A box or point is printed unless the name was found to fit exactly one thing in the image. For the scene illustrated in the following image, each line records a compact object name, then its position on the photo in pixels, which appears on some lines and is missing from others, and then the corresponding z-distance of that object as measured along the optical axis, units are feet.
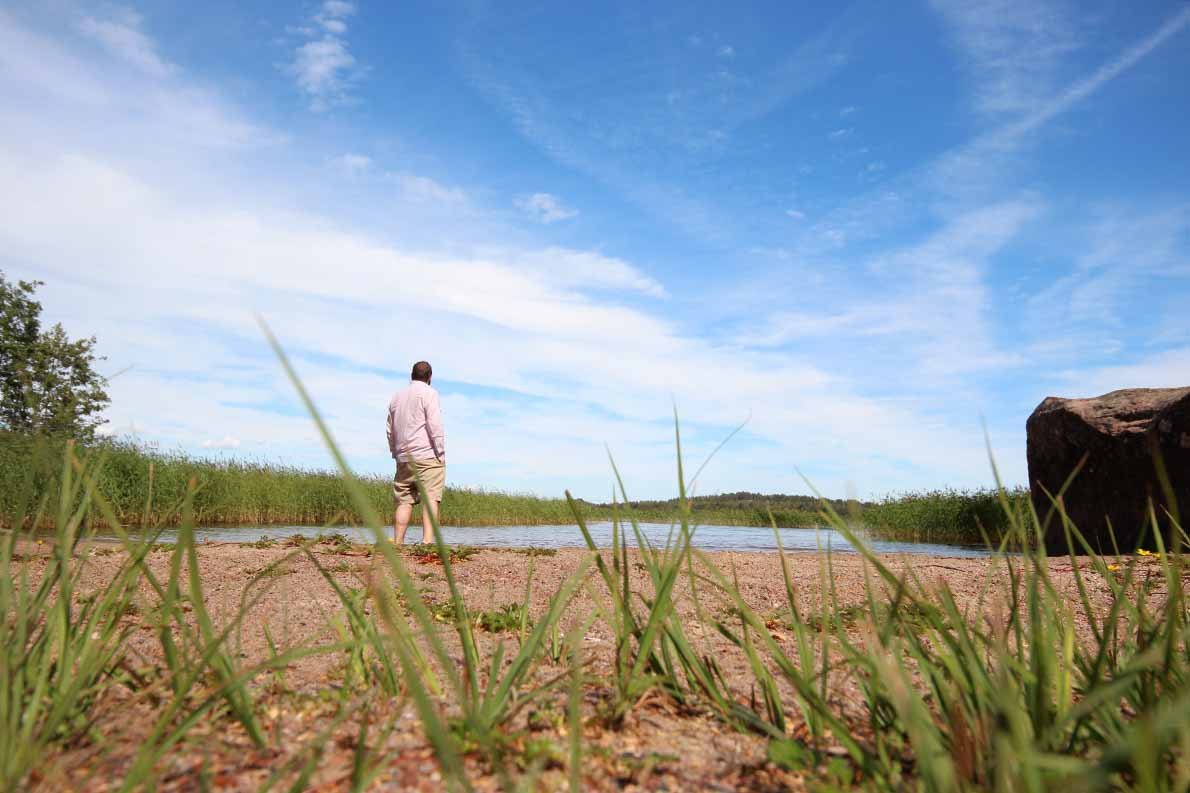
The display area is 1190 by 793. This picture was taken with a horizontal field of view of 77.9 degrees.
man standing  26.05
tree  76.33
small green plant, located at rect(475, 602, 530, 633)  9.09
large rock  28.09
